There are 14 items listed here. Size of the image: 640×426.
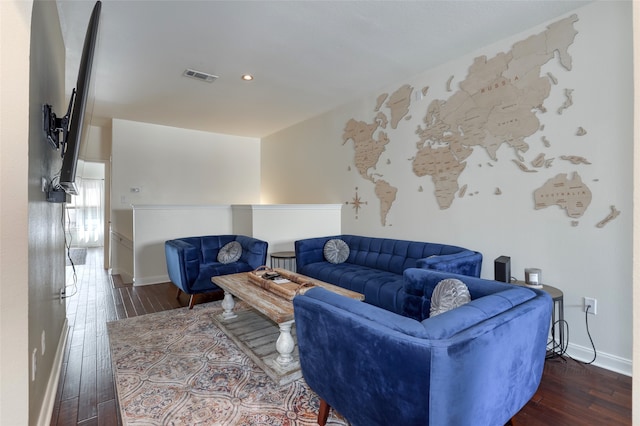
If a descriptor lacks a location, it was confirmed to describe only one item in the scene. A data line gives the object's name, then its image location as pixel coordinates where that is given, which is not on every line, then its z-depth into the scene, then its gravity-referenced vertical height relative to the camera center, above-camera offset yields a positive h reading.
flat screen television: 1.54 +0.51
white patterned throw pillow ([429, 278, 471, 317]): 1.64 -0.47
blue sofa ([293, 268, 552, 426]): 1.06 -0.58
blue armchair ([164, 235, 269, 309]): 3.46 -0.62
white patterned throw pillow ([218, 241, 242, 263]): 3.85 -0.54
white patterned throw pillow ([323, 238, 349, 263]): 4.00 -0.54
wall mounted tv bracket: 1.74 +0.51
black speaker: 2.49 -0.48
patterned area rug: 1.71 -1.14
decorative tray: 2.47 -0.64
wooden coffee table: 2.10 -0.98
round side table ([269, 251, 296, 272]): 4.43 -0.77
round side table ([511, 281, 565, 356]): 2.42 -0.90
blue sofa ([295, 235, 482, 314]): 2.76 -0.60
